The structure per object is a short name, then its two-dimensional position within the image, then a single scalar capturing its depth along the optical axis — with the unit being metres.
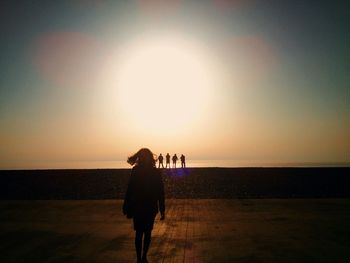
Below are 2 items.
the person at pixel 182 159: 45.85
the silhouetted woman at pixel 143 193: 7.55
